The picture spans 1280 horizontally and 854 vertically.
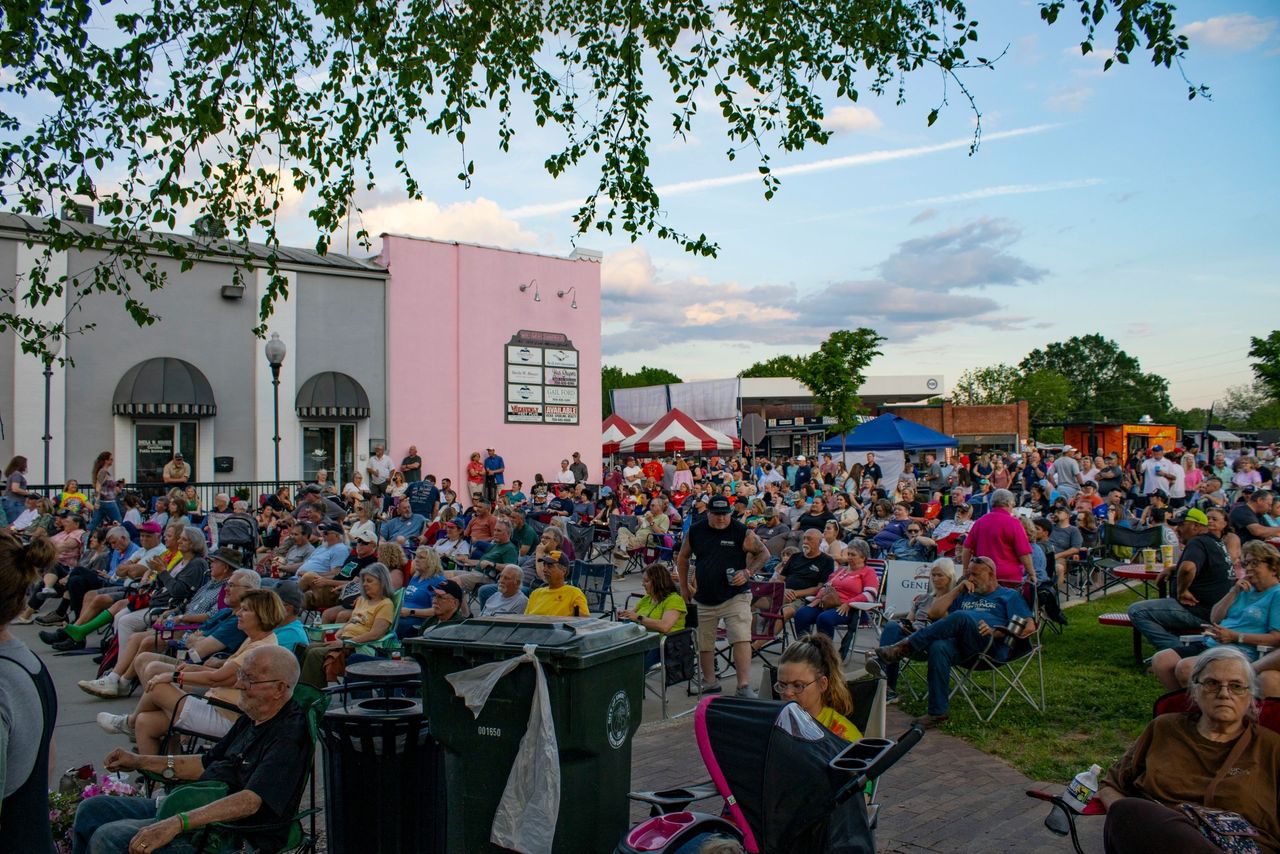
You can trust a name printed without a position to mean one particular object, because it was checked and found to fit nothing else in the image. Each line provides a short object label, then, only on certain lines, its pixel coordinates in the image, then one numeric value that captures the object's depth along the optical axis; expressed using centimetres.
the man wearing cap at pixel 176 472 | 1725
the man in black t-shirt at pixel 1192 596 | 723
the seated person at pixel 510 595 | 818
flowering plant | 418
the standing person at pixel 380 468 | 2227
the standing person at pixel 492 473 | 2422
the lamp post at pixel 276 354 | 1830
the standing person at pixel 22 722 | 254
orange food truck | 3975
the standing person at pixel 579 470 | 2425
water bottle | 393
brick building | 5650
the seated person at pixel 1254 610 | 593
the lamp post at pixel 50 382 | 1938
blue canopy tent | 2022
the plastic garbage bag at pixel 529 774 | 398
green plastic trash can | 406
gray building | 1995
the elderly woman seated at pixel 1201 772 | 352
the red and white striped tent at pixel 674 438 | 3281
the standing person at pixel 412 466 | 2219
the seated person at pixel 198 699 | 516
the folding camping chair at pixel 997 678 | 671
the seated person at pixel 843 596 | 857
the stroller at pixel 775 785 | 337
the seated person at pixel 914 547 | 1173
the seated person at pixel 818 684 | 411
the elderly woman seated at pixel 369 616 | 734
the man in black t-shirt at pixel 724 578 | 768
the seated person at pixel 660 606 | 776
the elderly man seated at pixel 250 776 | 372
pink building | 2469
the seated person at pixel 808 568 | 948
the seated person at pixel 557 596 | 764
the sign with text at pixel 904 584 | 922
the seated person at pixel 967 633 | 666
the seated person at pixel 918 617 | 748
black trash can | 407
